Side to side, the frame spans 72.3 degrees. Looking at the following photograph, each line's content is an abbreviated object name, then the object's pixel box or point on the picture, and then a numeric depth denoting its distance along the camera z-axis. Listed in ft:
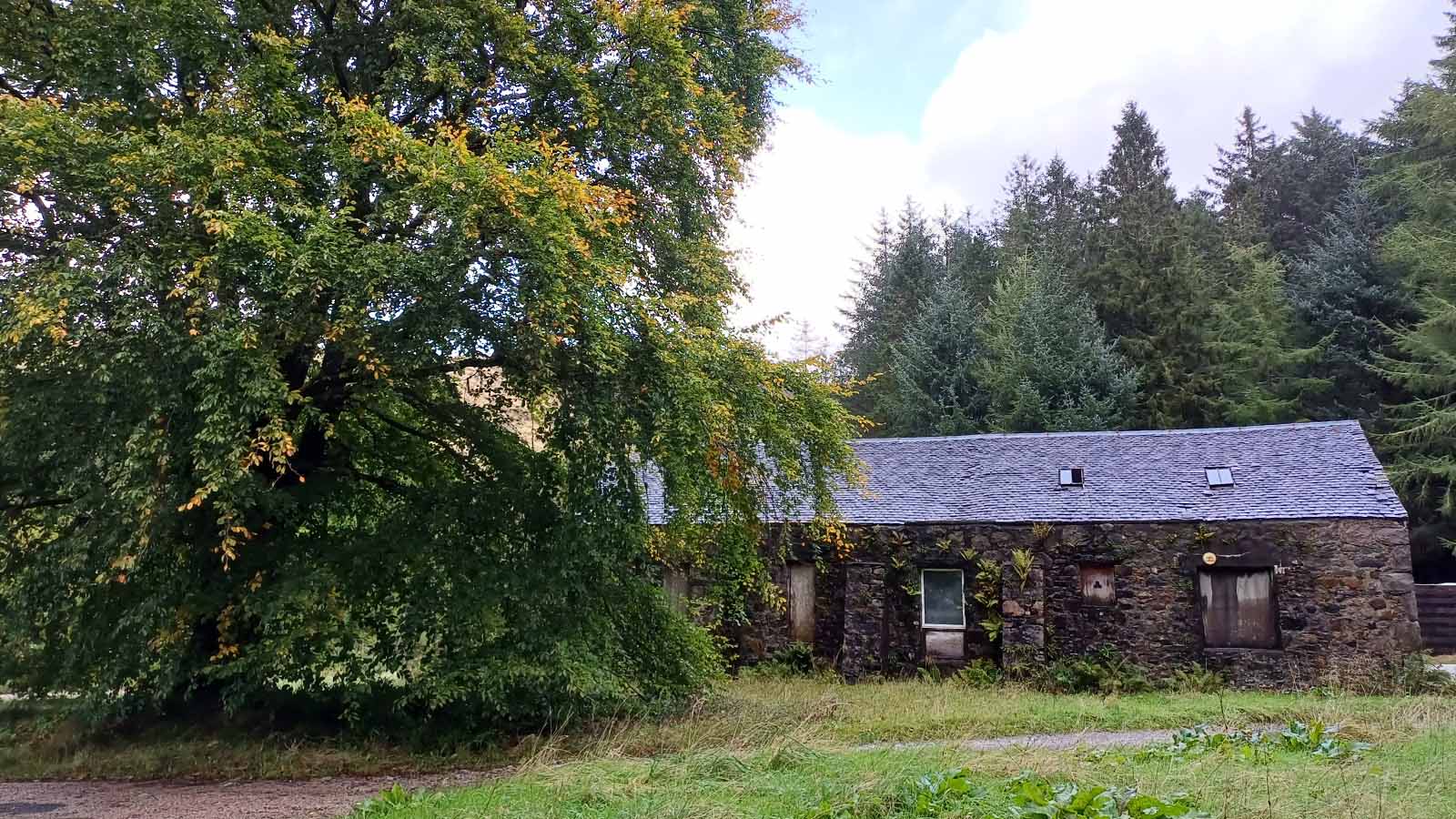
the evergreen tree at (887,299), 129.59
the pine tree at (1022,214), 135.33
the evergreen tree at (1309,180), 131.23
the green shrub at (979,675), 54.60
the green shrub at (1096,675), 52.80
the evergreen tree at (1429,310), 81.35
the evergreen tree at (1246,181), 122.93
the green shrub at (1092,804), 18.08
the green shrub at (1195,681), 51.49
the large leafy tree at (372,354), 28.04
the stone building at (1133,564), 51.65
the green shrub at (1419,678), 48.73
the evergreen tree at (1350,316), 94.02
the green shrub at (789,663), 58.49
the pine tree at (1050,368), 95.45
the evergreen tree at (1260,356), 94.84
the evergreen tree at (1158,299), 99.60
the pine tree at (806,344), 169.37
